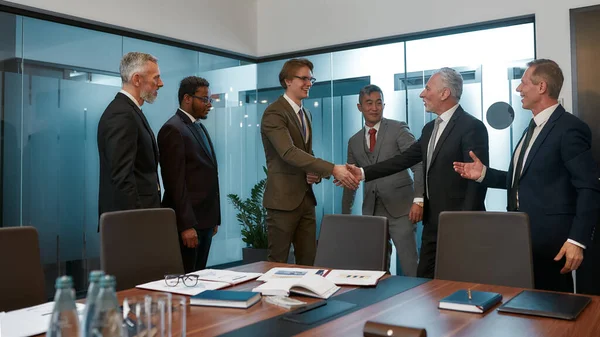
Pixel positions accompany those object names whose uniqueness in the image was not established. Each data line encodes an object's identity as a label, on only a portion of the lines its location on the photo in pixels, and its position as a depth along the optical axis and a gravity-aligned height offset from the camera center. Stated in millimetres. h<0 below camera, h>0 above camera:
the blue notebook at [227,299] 1920 -420
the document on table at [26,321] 1584 -429
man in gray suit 4461 +0
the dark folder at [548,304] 1725 -428
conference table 1596 -448
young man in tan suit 3896 +73
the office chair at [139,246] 2523 -309
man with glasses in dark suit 3799 +64
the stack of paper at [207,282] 2168 -430
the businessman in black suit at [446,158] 3535 +135
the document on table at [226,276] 2371 -429
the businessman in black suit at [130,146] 3227 +224
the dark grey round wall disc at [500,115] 4762 +553
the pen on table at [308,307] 1846 -441
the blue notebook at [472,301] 1807 -421
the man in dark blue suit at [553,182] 2730 -27
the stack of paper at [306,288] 2066 -423
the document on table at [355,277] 2283 -427
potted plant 5784 -452
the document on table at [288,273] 2414 -425
